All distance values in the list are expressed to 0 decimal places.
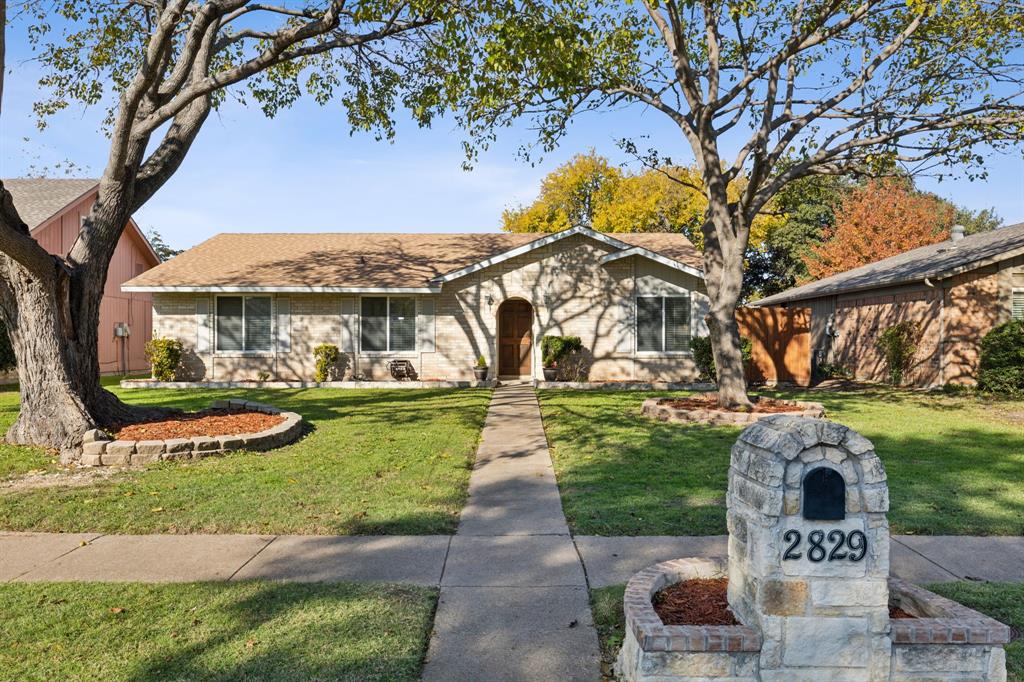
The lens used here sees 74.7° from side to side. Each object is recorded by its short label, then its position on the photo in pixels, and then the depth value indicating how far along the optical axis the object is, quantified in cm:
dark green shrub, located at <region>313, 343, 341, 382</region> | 1903
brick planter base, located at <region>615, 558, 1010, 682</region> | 299
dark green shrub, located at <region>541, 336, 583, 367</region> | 1867
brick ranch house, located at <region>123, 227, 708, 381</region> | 1919
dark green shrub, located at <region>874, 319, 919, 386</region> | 1902
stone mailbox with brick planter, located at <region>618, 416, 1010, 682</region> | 298
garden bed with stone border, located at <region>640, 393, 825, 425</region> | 1195
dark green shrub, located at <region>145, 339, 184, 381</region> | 1886
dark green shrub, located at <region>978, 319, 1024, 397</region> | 1586
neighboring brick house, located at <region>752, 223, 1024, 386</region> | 1752
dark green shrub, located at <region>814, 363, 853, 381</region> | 2244
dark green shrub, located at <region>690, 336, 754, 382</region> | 1848
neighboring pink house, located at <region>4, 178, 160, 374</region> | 2205
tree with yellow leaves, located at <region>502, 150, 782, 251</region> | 4012
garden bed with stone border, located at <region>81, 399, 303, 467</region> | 836
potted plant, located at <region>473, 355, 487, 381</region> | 1908
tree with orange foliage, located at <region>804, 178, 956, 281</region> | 3619
